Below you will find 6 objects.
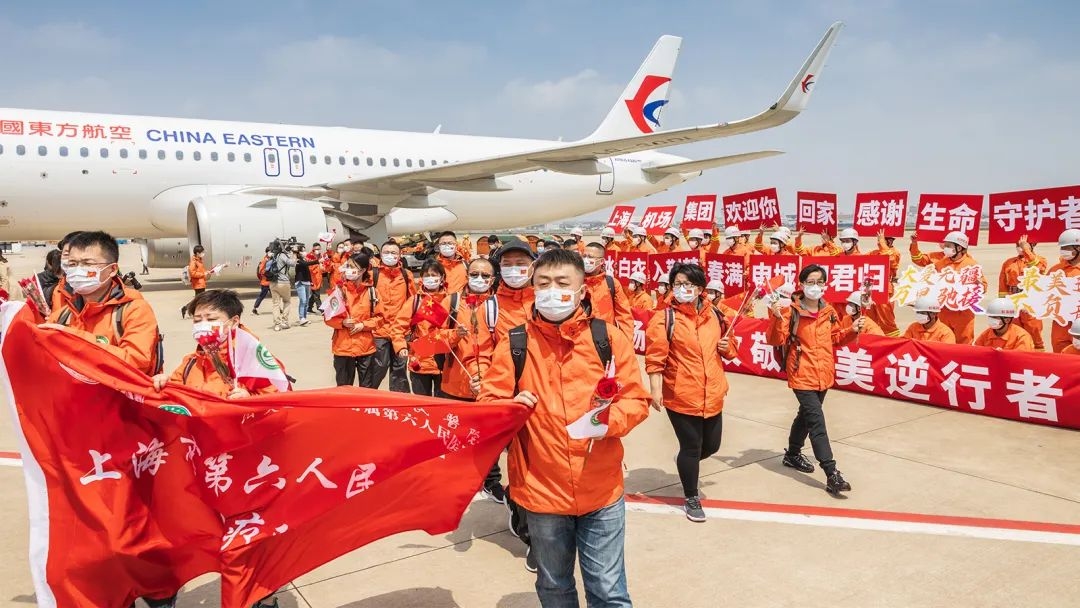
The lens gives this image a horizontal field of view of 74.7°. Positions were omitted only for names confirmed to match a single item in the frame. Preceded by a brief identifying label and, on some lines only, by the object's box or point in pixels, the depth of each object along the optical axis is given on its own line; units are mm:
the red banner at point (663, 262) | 9452
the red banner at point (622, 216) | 18188
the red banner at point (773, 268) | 8414
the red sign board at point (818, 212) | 11320
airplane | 14844
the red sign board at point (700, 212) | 14883
